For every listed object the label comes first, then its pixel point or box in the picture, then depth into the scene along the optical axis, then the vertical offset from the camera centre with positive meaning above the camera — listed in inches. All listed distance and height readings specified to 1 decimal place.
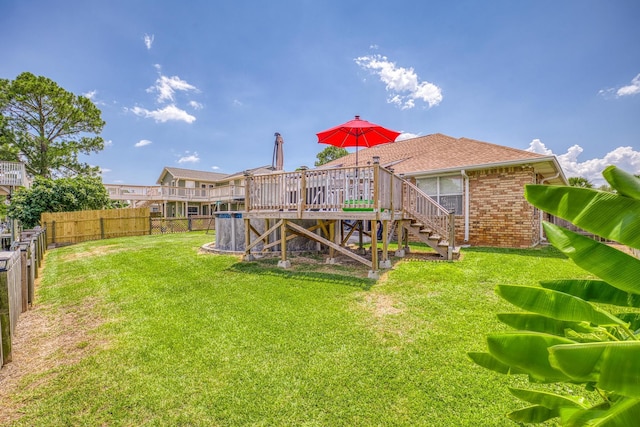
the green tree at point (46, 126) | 873.5 +282.5
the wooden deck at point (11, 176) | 743.7 +92.6
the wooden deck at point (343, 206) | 280.2 +5.9
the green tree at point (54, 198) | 609.6 +30.9
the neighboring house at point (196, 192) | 1131.3 +79.8
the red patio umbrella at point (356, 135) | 354.4 +101.3
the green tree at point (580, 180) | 892.9 +97.0
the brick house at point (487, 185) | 408.5 +41.1
